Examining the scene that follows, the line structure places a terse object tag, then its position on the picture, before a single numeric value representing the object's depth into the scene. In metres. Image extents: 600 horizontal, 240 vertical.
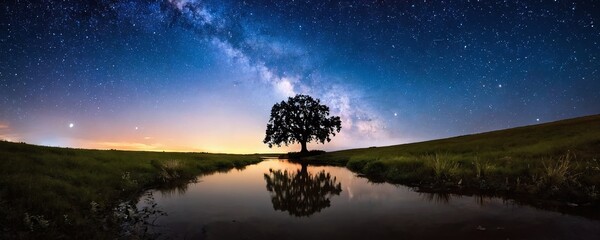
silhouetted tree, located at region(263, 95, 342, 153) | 74.44
